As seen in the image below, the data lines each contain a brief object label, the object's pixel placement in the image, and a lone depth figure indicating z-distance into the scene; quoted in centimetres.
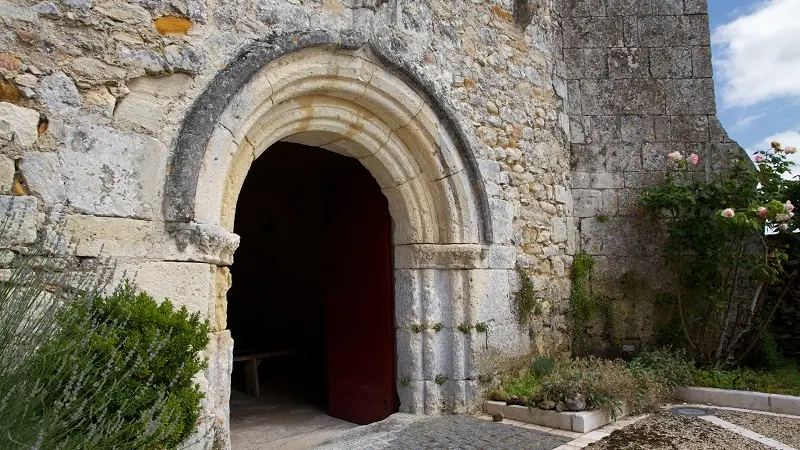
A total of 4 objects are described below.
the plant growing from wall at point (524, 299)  467
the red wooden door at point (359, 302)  451
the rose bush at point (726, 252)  507
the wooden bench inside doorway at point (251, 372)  566
